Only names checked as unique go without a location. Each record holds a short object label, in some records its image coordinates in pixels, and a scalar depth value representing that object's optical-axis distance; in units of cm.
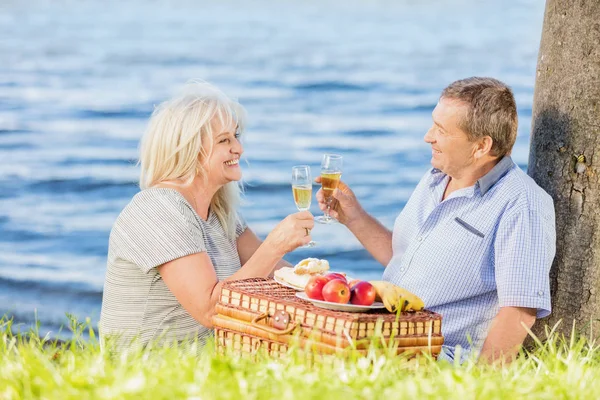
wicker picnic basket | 709
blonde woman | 877
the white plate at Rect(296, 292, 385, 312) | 731
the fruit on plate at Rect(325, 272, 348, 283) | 764
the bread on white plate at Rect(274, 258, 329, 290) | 802
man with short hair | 828
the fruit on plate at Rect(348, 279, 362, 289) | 755
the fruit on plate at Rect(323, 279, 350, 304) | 732
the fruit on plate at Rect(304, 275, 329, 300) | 754
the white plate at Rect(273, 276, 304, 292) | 802
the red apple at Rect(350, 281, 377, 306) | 740
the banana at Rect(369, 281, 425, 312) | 732
